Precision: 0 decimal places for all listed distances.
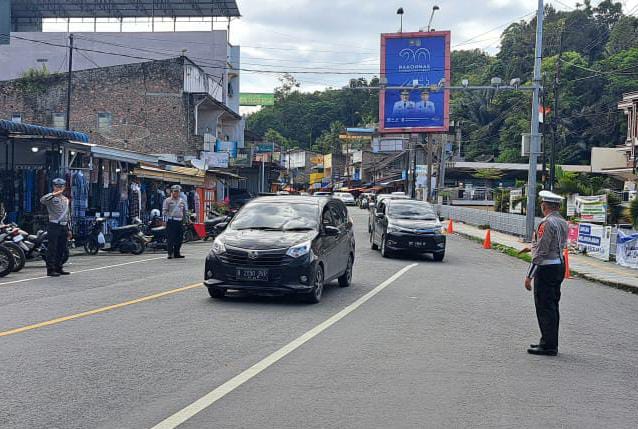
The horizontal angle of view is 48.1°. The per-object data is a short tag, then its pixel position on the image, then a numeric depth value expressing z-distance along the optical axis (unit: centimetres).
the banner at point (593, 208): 2714
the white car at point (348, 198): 7143
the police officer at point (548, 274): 835
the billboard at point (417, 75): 4184
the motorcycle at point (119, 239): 2103
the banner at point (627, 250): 2108
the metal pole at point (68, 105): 3597
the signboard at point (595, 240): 2336
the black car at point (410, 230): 2067
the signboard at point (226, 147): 4625
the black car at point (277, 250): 1081
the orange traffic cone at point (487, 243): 2922
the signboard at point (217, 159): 4325
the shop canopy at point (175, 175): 2578
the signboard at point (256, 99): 11269
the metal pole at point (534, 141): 2859
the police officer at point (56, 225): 1414
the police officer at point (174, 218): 1847
